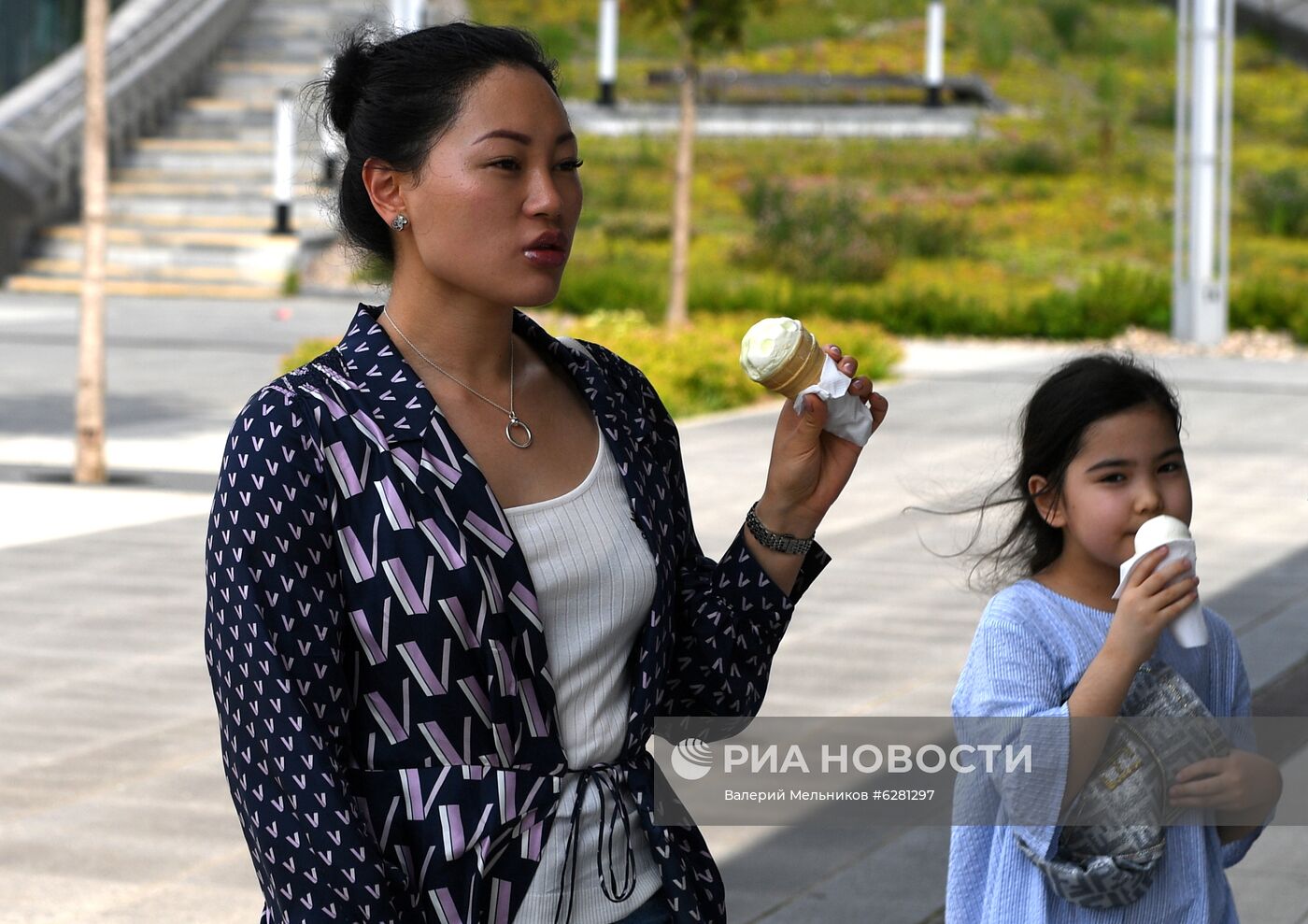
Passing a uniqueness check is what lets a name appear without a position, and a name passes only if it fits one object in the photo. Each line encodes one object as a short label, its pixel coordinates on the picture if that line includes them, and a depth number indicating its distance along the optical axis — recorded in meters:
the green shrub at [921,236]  27.52
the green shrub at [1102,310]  22.62
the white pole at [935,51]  34.38
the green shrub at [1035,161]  32.38
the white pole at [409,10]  19.94
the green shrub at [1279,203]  28.75
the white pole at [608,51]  33.62
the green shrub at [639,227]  28.62
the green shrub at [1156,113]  37.09
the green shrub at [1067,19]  43.03
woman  1.92
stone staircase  26.92
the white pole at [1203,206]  21.62
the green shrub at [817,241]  26.23
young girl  2.42
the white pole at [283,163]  25.08
